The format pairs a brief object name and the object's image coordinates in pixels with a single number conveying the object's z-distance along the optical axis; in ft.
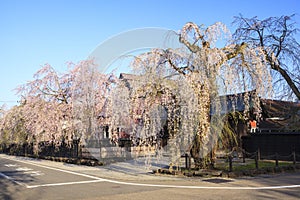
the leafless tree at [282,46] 55.88
